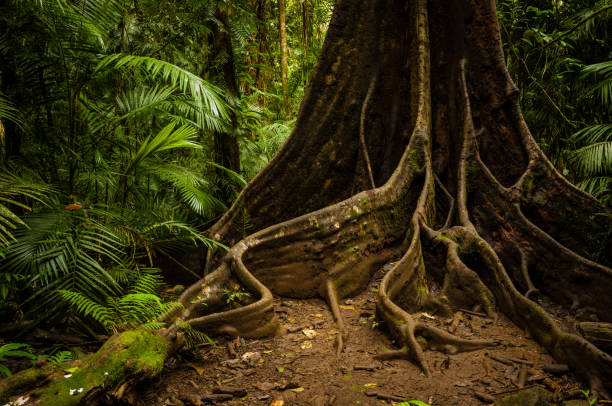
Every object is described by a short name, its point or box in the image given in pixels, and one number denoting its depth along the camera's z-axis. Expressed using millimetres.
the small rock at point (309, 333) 2917
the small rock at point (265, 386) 2207
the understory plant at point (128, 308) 2318
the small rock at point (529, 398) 1906
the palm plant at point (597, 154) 4465
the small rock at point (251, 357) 2520
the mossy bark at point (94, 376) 1729
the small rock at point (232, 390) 2146
